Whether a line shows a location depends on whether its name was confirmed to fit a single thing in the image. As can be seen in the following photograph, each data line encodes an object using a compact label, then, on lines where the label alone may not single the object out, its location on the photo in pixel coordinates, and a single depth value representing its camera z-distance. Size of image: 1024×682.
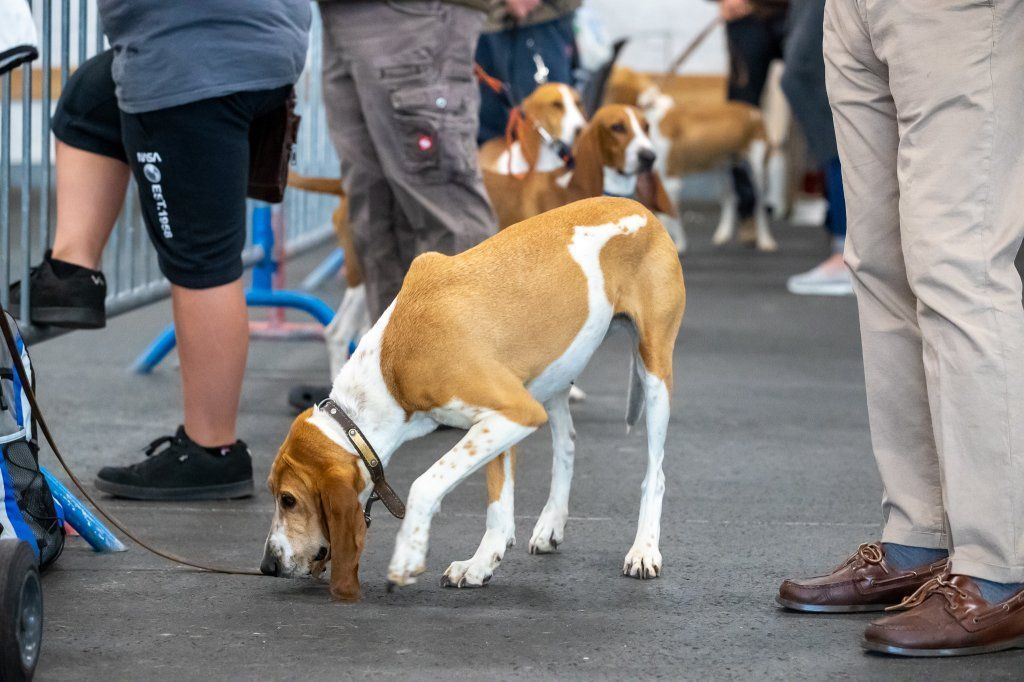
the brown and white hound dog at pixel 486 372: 4.80
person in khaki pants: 4.30
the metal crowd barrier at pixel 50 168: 6.51
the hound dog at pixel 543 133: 10.77
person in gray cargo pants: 7.43
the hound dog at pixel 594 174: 9.73
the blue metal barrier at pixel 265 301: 9.46
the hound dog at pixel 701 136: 18.14
